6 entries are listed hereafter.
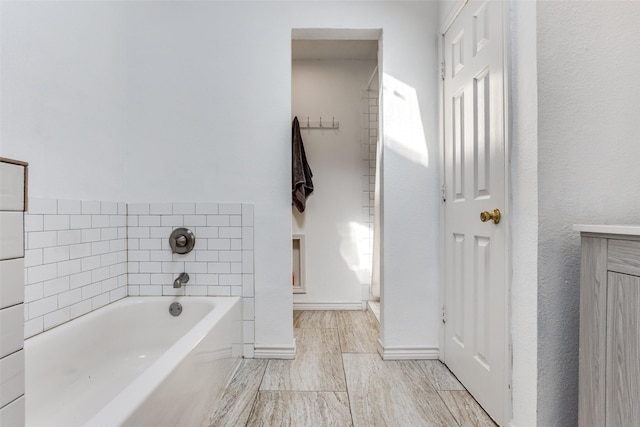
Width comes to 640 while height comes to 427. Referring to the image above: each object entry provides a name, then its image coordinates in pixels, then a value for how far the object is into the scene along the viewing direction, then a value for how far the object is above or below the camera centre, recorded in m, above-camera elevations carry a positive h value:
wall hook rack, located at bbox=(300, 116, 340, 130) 3.33 +0.85
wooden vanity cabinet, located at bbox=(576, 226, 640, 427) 0.97 -0.32
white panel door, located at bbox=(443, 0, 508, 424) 1.48 +0.07
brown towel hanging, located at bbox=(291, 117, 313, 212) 3.08 +0.38
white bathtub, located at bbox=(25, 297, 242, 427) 1.05 -0.63
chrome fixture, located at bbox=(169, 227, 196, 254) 2.20 -0.15
